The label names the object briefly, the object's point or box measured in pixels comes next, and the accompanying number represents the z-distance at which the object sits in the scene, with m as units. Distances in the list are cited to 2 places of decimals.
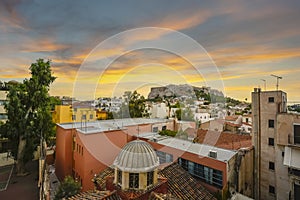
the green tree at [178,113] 38.81
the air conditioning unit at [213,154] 11.75
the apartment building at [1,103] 26.46
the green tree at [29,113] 18.31
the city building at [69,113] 29.54
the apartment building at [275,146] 12.73
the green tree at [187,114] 37.33
